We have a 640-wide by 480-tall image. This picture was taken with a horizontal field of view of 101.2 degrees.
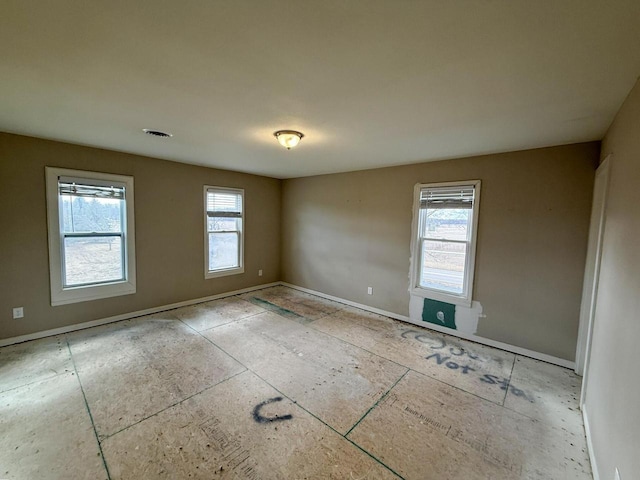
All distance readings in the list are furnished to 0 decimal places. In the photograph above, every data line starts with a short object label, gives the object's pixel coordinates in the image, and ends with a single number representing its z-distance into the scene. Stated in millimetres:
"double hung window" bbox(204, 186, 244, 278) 4789
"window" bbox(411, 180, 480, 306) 3479
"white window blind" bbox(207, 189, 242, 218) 4789
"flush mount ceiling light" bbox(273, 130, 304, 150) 2639
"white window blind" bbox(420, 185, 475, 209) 3469
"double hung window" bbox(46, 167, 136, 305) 3264
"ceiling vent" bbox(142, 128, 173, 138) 2742
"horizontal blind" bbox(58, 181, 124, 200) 3297
